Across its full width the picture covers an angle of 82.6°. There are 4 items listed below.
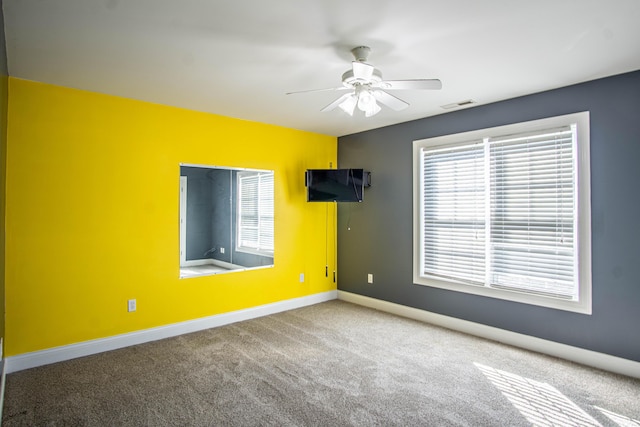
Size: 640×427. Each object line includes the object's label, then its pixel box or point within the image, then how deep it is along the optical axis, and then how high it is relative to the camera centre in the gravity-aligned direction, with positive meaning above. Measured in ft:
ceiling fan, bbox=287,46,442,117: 8.30 +3.15
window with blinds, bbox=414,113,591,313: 10.94 +0.09
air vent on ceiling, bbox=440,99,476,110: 12.65 +3.98
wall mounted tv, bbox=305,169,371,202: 16.12 +1.41
